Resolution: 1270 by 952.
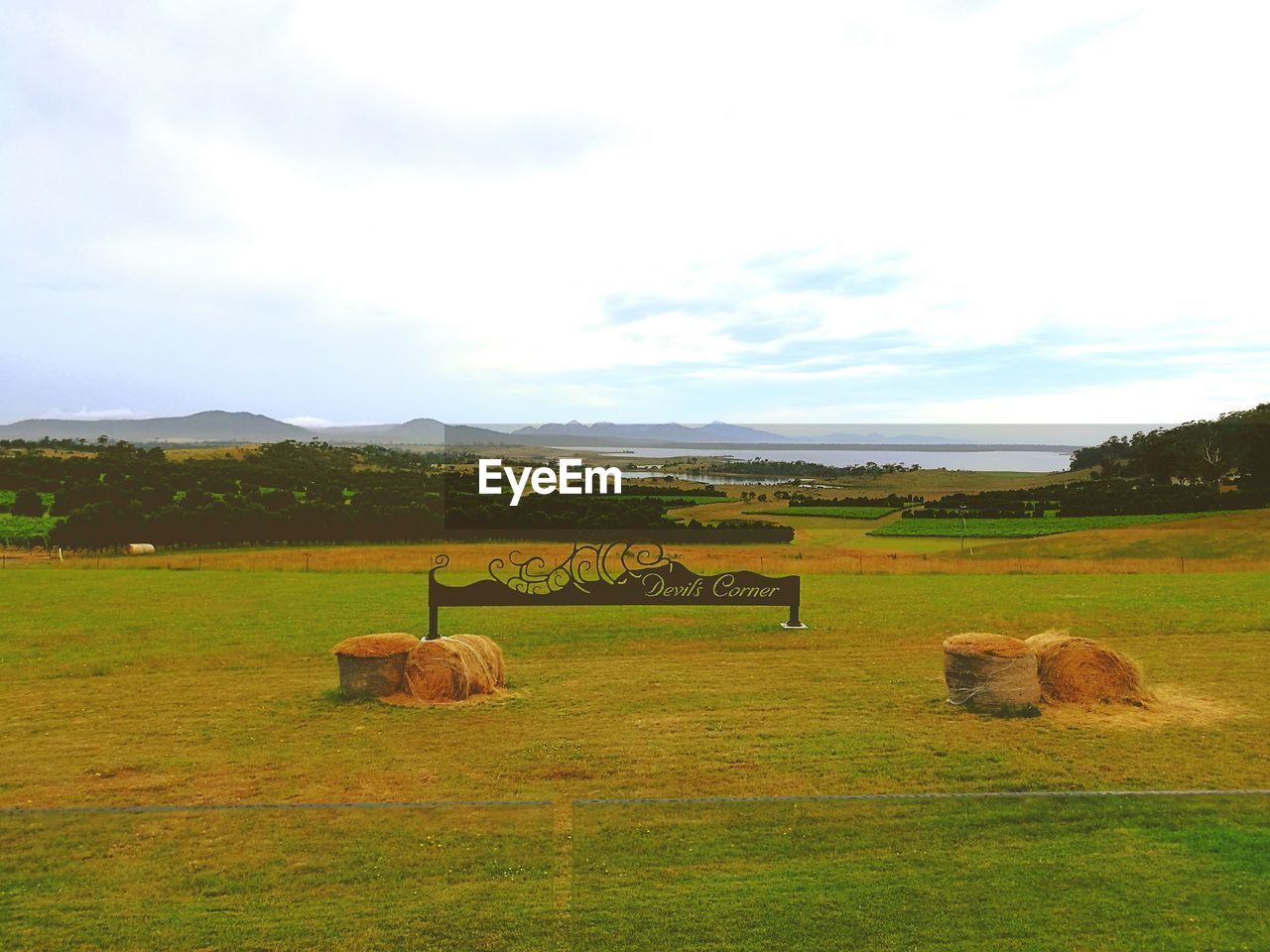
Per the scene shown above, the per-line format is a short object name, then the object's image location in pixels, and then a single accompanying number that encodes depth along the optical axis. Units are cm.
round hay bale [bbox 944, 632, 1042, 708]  1343
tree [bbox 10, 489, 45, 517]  8131
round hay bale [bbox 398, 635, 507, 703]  1453
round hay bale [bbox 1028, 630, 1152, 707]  1372
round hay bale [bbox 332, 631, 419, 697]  1459
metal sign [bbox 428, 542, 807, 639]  1977
